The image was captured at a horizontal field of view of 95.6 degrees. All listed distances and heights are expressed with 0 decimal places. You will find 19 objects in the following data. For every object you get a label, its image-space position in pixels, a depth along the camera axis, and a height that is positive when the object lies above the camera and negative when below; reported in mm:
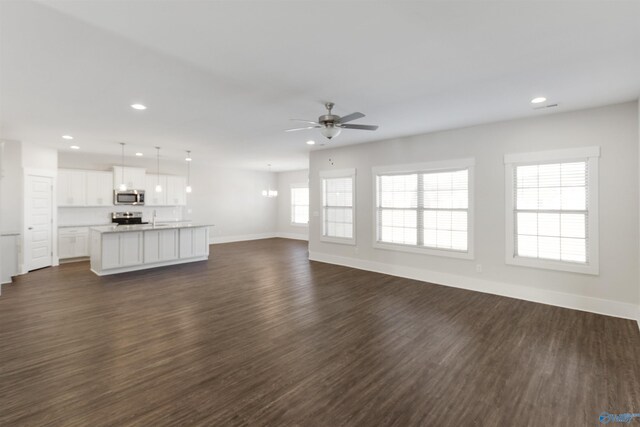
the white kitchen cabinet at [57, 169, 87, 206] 7185 +656
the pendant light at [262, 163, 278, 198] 10433 +756
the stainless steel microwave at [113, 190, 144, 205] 8016 +459
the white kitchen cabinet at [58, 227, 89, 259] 7176 -737
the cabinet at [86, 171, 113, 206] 7636 +678
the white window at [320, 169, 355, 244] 6906 +202
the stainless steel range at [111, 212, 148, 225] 8203 -132
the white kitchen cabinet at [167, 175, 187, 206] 9078 +730
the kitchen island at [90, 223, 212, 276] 6059 -764
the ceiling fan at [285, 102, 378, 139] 3645 +1141
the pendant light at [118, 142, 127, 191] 8041 +1022
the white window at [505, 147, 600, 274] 4047 +78
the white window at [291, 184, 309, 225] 11570 +430
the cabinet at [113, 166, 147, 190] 7988 +1030
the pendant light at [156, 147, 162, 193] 8051 +1478
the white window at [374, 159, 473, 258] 5207 +126
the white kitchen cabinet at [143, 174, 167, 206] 8609 +656
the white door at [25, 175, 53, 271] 6227 -200
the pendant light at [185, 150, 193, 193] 9848 +1379
